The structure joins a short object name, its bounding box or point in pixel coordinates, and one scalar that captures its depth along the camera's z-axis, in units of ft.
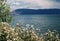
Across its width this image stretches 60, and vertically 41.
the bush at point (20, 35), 10.49
